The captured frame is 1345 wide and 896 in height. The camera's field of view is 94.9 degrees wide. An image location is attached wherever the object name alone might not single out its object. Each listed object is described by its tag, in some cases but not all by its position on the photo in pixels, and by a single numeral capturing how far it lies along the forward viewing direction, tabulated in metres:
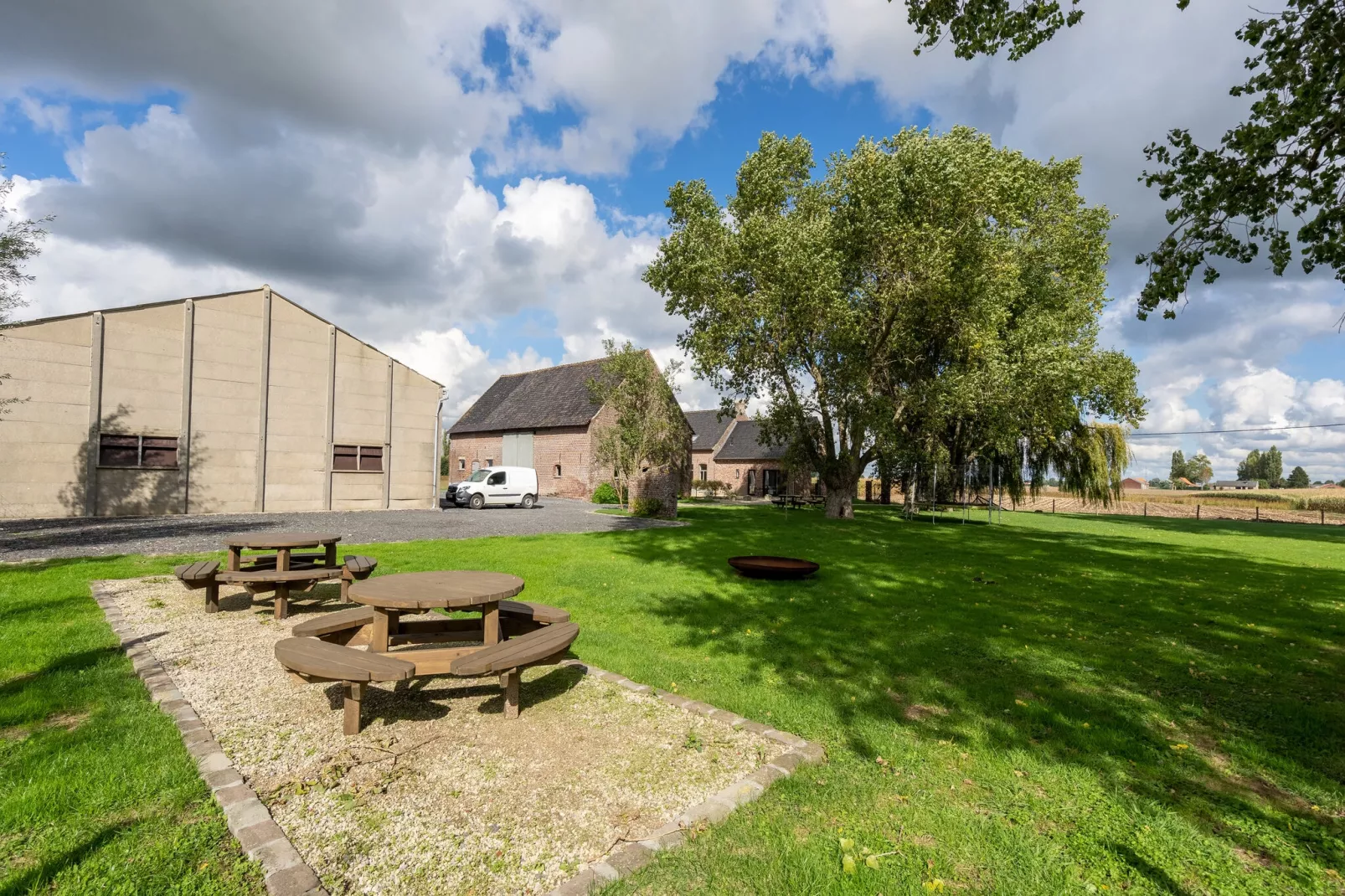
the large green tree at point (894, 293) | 21.80
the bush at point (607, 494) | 33.09
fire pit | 10.41
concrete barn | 18.72
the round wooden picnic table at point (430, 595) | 4.70
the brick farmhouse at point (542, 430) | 36.62
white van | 29.12
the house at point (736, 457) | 48.97
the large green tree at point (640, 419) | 27.44
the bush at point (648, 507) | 25.11
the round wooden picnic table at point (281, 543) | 7.86
